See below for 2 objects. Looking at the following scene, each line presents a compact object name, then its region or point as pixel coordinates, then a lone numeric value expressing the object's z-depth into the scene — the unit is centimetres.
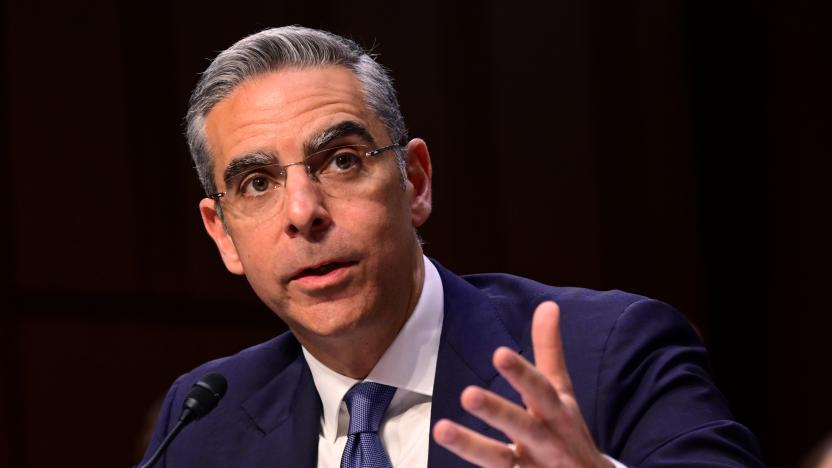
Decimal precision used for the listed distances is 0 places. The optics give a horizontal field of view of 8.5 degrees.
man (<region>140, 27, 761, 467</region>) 375
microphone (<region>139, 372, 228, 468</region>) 371
